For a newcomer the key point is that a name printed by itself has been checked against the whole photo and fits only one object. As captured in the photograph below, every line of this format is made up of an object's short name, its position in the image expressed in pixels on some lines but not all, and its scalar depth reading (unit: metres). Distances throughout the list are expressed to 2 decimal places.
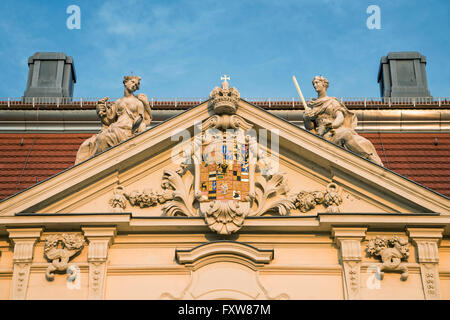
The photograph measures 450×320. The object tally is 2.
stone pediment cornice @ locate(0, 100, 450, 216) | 14.15
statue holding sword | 14.73
